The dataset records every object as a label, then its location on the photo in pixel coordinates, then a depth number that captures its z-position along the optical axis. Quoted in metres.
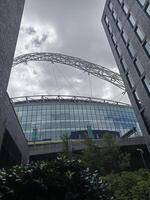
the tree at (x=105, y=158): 28.38
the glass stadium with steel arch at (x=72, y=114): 57.03
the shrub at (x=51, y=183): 5.56
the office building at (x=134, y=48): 23.49
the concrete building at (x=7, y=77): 14.35
